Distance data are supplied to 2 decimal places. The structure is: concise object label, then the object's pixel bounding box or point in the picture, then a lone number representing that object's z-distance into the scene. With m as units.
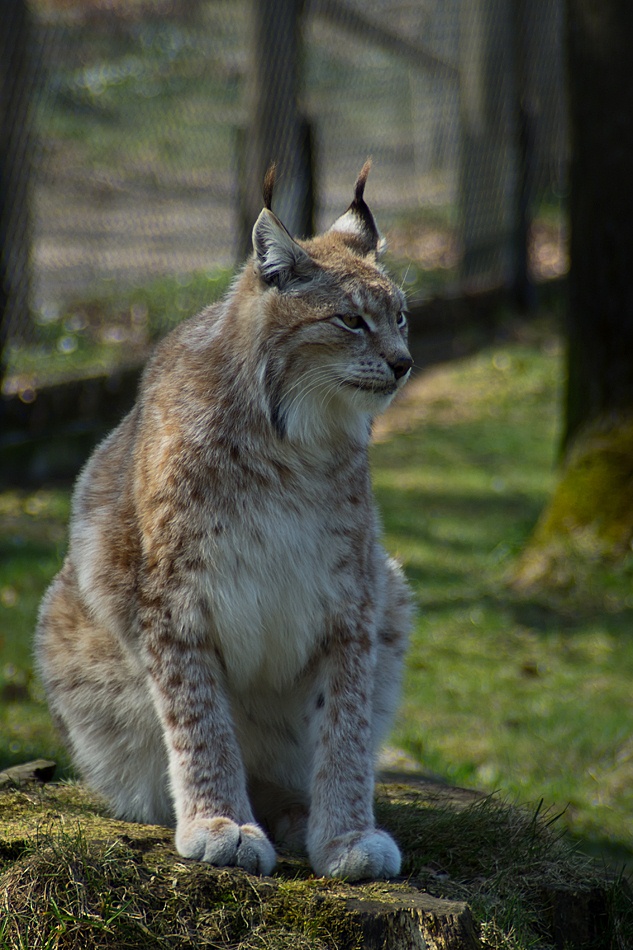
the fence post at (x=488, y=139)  22.12
